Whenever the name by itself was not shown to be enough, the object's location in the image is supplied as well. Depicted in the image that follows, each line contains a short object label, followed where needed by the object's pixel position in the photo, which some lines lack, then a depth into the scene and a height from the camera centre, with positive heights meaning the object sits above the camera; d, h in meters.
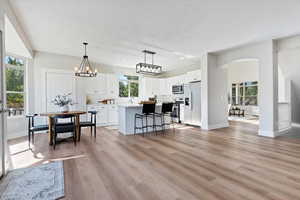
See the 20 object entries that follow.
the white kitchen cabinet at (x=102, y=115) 6.20 -0.65
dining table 3.61 -0.58
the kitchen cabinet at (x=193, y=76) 6.18 +0.99
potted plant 4.14 -0.17
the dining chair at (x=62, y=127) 3.69 -0.69
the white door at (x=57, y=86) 5.31 +0.53
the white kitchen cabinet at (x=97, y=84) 6.27 +0.66
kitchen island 4.83 -0.63
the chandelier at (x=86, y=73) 4.35 +0.79
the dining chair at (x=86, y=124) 4.26 -0.70
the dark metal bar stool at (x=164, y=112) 5.02 -0.48
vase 4.15 -0.22
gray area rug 1.72 -1.10
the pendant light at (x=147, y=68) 4.68 +1.02
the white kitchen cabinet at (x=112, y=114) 6.47 -0.65
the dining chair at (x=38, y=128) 3.58 -0.69
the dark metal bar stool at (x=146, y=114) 4.62 -0.50
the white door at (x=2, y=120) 2.13 -0.29
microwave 7.01 +0.49
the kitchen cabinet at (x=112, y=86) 6.73 +0.63
